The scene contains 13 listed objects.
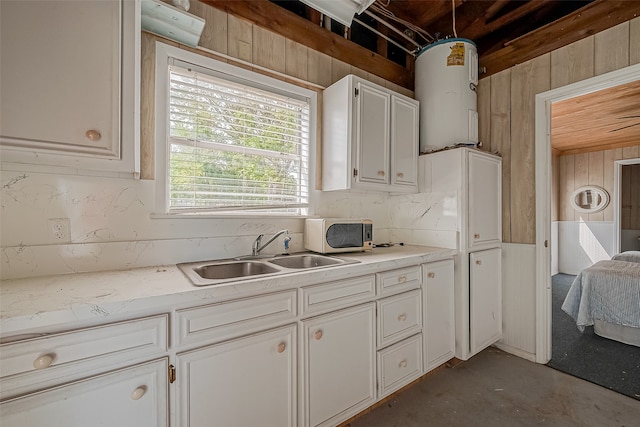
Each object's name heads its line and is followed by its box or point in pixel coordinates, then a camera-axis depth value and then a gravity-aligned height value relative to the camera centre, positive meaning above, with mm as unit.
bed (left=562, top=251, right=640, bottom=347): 2520 -815
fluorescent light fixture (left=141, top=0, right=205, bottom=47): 1390 +1002
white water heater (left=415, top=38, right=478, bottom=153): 2408 +1043
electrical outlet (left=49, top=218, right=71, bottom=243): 1335 -82
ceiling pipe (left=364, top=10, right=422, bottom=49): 2438 +1683
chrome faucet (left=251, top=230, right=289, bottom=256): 1828 -203
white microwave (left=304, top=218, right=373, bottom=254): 1941 -154
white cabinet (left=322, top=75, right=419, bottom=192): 2033 +579
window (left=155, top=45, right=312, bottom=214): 1702 +490
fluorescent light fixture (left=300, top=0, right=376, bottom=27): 1824 +1364
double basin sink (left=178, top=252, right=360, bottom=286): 1567 -311
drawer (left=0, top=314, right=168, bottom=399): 823 -449
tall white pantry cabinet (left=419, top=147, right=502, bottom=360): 2176 -141
